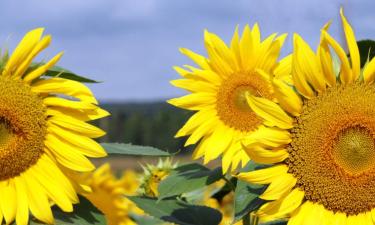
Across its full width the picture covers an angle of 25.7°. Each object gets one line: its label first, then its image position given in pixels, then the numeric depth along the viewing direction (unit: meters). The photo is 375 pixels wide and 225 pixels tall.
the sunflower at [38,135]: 3.24
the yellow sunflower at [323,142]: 2.98
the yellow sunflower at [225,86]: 3.96
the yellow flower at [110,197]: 5.40
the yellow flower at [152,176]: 4.28
